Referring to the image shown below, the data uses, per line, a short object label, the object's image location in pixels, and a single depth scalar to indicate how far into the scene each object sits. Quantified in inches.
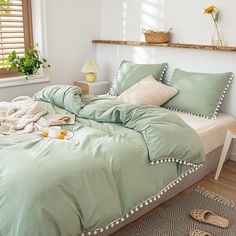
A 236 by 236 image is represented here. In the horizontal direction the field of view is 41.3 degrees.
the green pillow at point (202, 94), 111.0
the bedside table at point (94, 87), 150.2
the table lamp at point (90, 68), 151.7
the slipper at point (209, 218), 82.6
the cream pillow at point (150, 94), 115.8
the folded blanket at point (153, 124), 77.9
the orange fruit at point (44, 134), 79.3
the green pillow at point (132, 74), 130.5
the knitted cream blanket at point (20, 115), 84.2
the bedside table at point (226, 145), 100.5
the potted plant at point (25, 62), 135.9
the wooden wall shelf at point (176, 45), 111.9
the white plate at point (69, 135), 79.0
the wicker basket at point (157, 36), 129.8
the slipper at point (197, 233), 77.5
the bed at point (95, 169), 55.6
